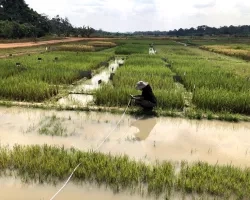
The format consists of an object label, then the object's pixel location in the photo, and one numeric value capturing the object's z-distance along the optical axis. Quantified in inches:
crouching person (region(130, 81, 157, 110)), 228.3
